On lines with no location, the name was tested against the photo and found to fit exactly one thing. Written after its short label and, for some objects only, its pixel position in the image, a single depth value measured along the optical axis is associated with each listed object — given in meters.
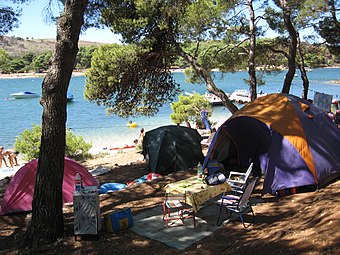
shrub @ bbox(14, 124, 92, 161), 14.90
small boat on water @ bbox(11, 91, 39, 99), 54.25
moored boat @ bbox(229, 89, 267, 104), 38.61
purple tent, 6.55
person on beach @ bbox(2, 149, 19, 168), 15.00
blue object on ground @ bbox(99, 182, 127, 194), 7.97
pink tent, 6.63
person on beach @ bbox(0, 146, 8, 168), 15.08
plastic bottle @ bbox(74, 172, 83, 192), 5.20
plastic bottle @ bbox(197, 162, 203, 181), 5.94
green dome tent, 9.41
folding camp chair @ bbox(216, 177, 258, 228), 5.19
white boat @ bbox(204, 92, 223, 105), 36.69
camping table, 5.27
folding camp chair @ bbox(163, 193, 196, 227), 5.39
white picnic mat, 5.00
